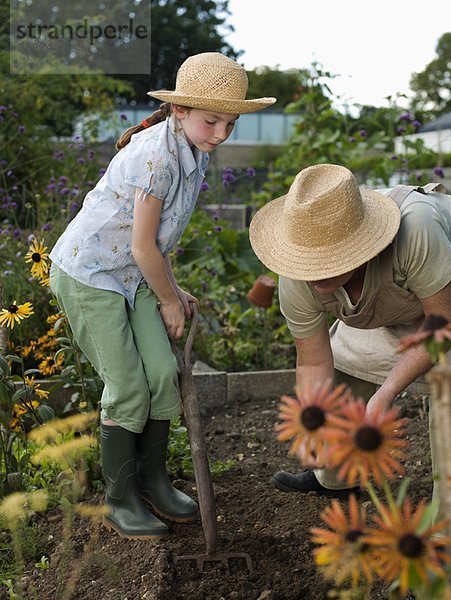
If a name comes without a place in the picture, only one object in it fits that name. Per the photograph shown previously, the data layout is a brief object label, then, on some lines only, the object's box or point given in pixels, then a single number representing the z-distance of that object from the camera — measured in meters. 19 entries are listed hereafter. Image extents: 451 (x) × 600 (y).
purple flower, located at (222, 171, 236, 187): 4.77
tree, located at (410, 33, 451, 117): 44.25
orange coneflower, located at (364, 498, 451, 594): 1.04
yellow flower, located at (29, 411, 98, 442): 2.51
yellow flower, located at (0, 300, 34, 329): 2.64
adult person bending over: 2.21
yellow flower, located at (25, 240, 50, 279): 2.78
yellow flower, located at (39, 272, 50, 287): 2.82
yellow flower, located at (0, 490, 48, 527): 1.85
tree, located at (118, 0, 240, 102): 38.12
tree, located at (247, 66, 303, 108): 37.28
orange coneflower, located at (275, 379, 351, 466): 1.17
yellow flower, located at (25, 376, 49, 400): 2.80
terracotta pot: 4.24
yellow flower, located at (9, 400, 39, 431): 2.81
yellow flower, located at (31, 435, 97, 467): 2.70
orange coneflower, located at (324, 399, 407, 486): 1.12
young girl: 2.38
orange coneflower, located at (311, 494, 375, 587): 1.13
